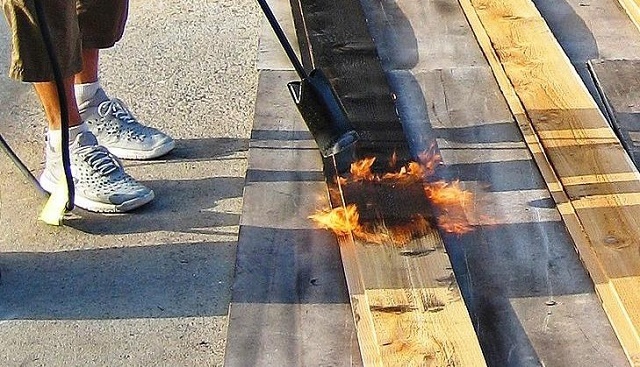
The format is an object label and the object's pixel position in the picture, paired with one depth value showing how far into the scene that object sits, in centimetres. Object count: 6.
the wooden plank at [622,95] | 563
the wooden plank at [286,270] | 423
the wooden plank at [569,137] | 443
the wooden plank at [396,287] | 406
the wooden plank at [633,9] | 699
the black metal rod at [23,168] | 554
